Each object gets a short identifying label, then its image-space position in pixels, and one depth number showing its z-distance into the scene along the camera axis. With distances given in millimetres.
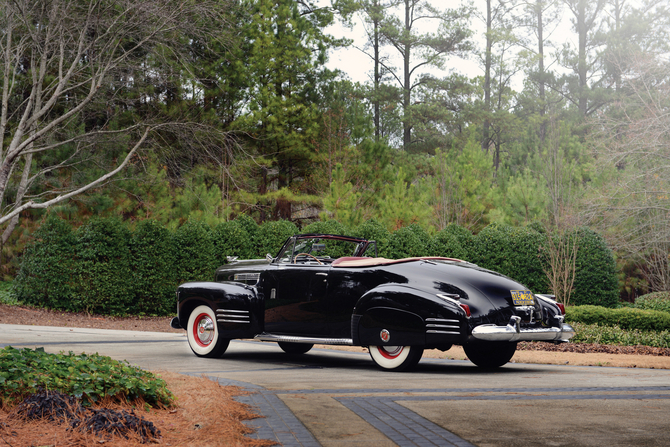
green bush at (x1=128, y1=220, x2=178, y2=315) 18500
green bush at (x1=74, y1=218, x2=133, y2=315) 17922
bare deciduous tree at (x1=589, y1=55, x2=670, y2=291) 18422
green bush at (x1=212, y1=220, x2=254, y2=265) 19297
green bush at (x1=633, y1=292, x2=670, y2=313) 16820
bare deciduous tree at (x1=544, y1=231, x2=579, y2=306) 16703
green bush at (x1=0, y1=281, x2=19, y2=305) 18531
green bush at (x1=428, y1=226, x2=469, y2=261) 18609
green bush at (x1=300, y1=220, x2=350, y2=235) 18875
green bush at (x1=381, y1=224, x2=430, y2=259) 18438
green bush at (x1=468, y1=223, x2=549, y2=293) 18352
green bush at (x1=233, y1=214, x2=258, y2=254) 19578
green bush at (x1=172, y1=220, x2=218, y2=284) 19031
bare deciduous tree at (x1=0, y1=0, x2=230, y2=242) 16750
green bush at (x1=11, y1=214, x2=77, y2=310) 17797
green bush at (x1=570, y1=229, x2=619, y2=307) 18047
